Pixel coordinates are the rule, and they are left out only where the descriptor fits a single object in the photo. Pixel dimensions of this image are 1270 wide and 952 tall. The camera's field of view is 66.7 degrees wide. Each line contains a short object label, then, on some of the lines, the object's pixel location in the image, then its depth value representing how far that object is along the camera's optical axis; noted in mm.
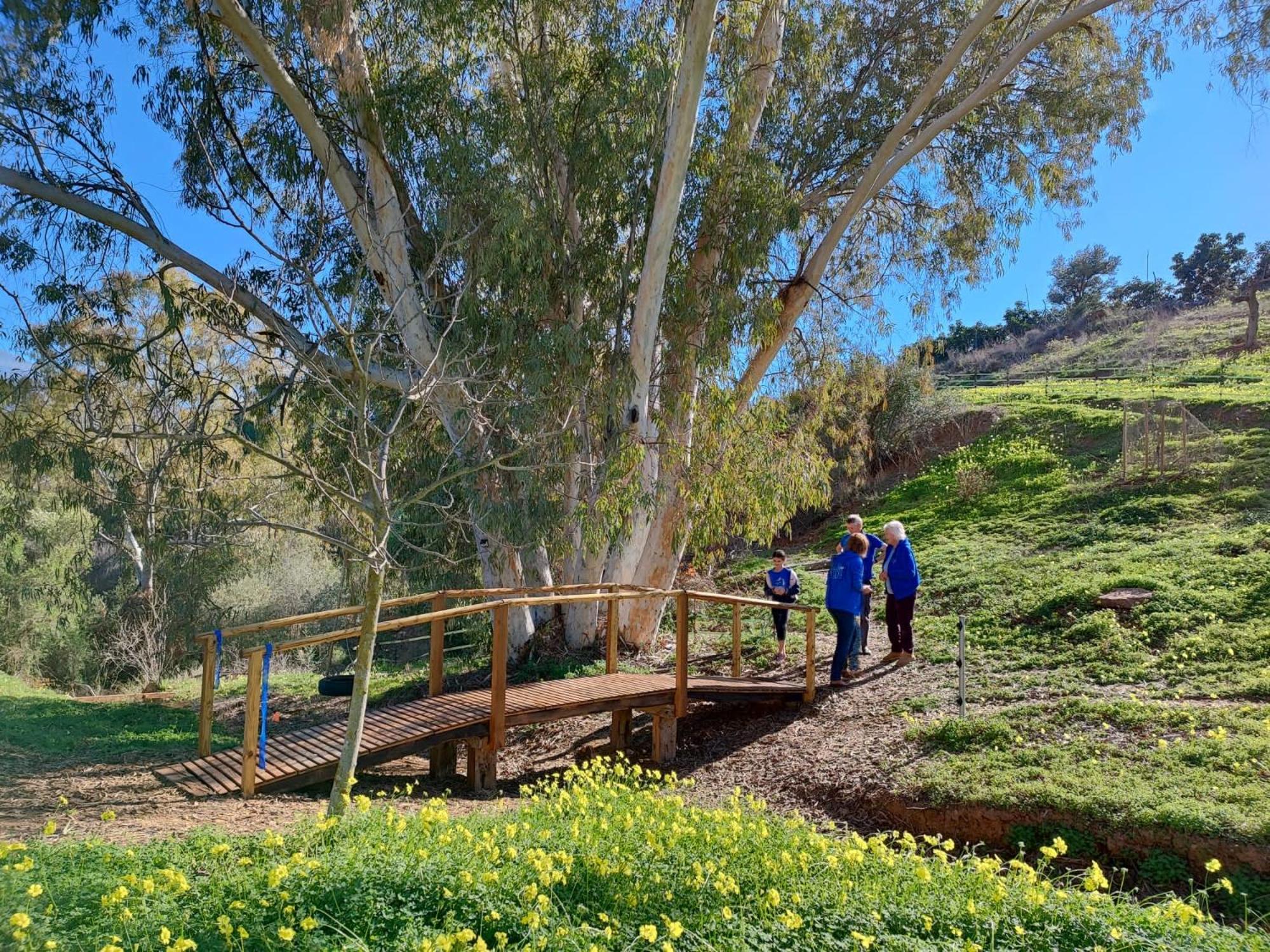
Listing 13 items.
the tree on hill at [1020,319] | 48750
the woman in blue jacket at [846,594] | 9430
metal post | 8492
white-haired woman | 9883
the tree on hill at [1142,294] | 47781
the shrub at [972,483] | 20859
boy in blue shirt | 10922
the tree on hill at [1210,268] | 46188
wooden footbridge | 6688
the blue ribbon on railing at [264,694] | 6539
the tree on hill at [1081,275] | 51219
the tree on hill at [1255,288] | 29422
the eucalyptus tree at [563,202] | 11008
